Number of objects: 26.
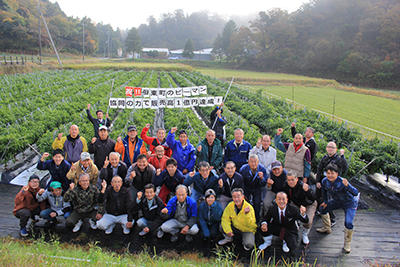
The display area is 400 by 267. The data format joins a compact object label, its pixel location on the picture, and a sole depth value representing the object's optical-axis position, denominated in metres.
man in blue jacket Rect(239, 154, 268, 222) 6.16
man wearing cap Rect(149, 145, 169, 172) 6.72
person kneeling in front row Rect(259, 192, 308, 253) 5.37
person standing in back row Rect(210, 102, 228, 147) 8.97
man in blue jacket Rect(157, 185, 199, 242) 5.61
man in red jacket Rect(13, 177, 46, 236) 5.74
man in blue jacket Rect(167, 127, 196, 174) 7.22
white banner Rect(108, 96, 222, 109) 9.12
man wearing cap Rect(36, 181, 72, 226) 5.94
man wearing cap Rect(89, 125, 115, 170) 7.29
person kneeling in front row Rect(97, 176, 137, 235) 5.79
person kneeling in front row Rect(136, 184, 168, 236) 5.74
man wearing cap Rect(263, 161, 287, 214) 6.10
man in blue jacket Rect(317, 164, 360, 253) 5.56
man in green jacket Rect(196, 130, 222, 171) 7.17
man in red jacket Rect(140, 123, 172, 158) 7.50
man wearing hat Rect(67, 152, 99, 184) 6.25
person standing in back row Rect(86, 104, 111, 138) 8.82
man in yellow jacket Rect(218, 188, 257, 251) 5.37
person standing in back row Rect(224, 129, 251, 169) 7.08
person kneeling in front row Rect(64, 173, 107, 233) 5.85
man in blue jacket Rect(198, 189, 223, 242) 5.57
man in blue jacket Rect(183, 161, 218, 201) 6.06
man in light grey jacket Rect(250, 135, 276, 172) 6.93
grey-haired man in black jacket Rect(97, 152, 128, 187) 6.37
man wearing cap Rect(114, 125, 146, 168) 7.40
